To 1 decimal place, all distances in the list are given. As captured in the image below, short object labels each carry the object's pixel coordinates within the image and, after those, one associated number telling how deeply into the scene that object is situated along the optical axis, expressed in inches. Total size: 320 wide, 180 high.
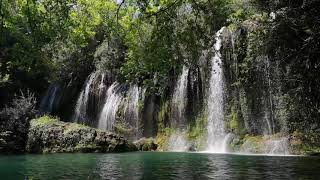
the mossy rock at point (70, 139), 549.8
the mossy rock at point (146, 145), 604.8
